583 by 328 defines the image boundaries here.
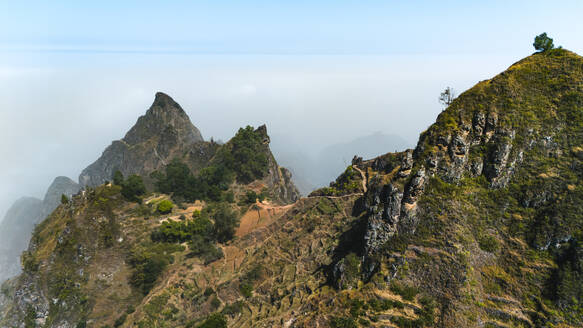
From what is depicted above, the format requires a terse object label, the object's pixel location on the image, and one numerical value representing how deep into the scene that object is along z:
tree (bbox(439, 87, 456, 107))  51.59
